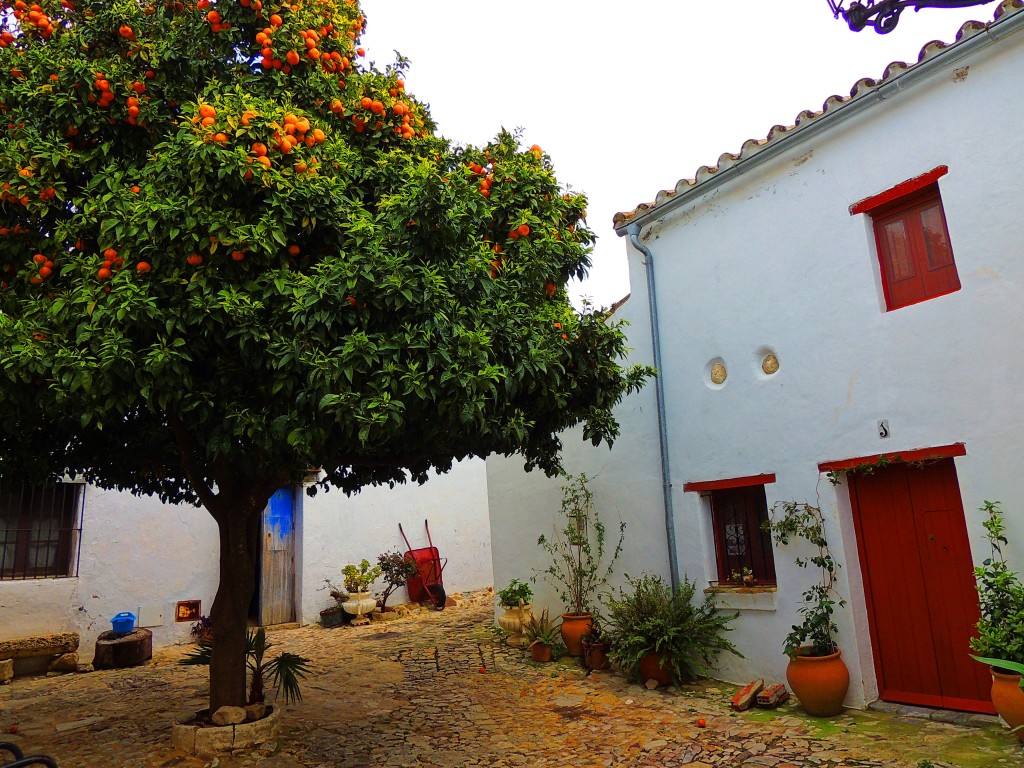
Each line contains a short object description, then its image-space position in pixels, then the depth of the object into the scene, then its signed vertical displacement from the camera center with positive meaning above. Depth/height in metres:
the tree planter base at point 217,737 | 5.46 -1.42
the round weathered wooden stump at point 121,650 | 9.59 -1.24
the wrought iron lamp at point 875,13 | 2.96 +2.14
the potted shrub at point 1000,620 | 4.71 -0.74
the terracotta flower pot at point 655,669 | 7.12 -1.38
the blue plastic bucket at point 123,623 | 9.99 -0.90
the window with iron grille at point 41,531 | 9.56 +0.43
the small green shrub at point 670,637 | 7.08 -1.06
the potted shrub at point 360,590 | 12.33 -0.76
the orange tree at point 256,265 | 4.28 +1.87
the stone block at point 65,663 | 9.33 -1.32
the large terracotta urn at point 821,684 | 5.90 -1.33
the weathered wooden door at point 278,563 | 12.38 -0.22
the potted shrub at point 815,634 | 5.92 -0.96
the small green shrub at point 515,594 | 9.61 -0.76
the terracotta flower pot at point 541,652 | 8.64 -1.39
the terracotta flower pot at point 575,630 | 8.41 -1.12
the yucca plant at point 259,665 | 6.15 -1.00
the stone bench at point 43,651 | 8.88 -1.12
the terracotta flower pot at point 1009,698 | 4.64 -1.21
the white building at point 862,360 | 5.61 +1.47
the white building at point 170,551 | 9.70 +0.05
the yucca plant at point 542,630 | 8.73 -1.17
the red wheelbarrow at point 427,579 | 13.58 -0.68
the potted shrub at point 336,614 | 12.30 -1.13
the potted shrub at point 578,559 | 8.54 -0.29
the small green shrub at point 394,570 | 12.63 -0.45
